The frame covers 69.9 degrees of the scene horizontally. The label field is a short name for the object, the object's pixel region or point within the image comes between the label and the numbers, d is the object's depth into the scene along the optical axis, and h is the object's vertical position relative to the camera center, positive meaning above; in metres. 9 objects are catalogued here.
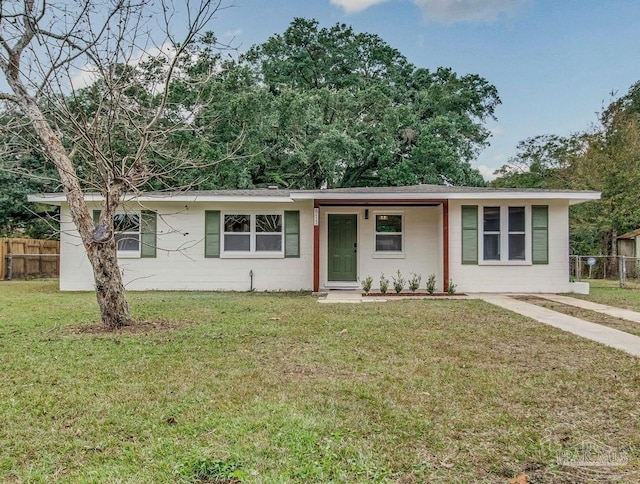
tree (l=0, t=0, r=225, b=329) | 6.04 +2.56
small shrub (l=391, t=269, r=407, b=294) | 11.30 -0.82
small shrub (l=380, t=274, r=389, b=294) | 11.30 -0.86
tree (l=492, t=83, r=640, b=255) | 18.06 +3.50
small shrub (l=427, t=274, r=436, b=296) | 11.27 -0.85
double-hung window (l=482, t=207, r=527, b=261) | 11.91 +0.47
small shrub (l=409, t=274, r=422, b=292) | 11.61 -0.84
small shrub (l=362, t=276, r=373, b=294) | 11.49 -0.86
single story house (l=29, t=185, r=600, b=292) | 12.16 +0.21
